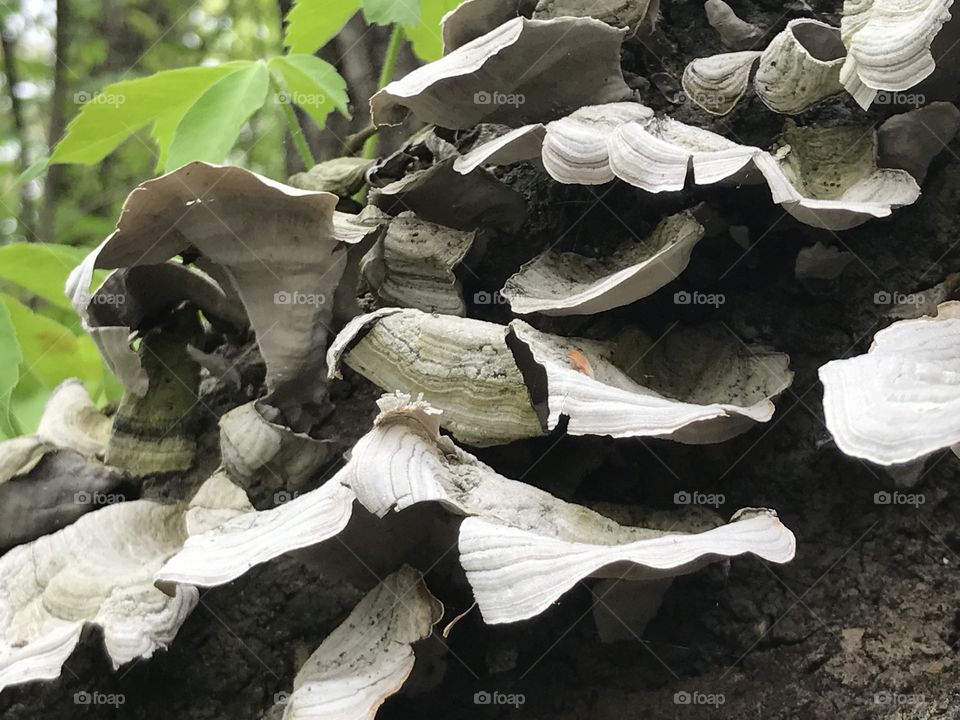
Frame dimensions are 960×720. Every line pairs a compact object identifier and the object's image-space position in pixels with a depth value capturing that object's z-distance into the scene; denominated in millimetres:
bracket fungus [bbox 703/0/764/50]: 232
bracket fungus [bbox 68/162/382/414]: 190
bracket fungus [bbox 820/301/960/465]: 146
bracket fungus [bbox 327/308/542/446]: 185
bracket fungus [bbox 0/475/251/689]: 180
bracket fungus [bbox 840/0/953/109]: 173
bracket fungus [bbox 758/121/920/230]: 177
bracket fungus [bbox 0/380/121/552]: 214
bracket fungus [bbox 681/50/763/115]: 215
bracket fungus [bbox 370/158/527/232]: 218
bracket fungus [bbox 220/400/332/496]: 208
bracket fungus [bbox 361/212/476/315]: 217
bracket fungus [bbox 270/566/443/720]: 167
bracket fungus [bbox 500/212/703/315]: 187
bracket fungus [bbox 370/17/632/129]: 201
